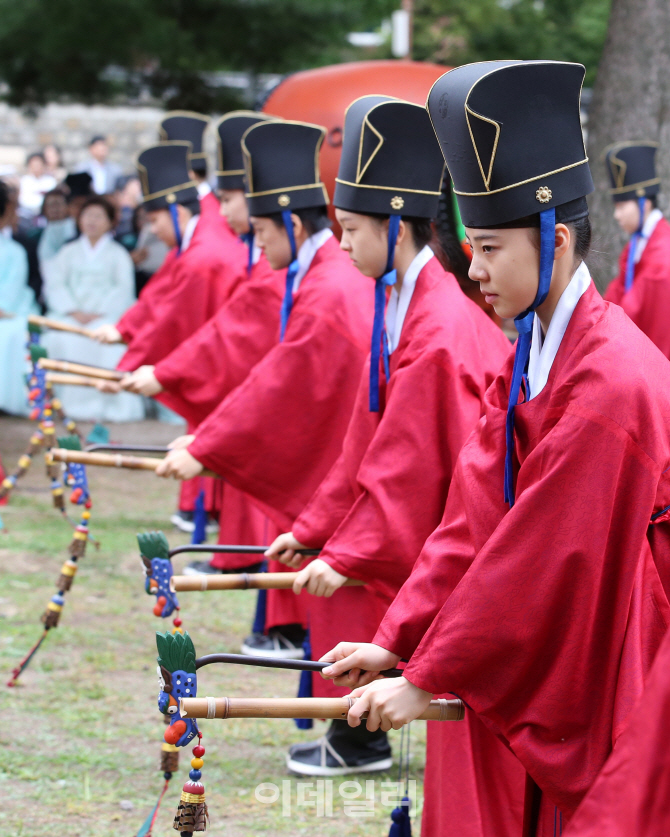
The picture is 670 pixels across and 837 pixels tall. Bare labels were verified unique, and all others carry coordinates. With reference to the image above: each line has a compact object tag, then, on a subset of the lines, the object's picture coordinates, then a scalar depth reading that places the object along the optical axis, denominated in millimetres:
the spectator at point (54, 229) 19750
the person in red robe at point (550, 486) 3514
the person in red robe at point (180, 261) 11687
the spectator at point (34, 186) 25453
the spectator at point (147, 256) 19109
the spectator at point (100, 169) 24812
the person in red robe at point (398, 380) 5223
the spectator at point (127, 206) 20391
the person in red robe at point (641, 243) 11461
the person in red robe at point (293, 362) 6980
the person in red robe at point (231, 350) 9320
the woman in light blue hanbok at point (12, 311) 18234
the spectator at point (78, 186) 19922
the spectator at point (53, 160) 26687
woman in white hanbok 18406
